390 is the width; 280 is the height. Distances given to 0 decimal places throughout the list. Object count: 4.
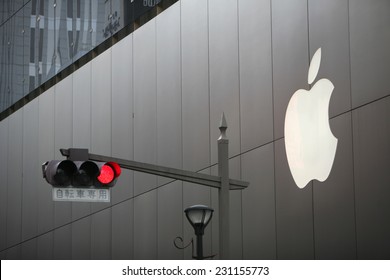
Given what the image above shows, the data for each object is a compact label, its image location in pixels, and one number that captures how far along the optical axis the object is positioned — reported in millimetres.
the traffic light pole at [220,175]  15578
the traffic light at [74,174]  15172
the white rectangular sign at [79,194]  15211
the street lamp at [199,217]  16781
